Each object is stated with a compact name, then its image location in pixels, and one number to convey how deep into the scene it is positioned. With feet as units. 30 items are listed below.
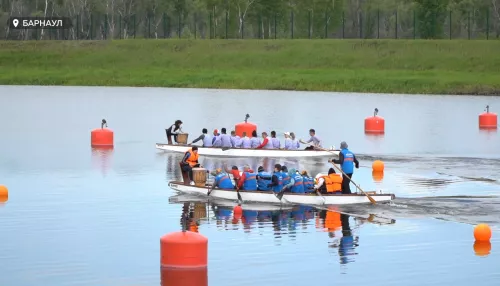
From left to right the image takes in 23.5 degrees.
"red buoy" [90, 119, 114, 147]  241.96
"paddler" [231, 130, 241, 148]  220.43
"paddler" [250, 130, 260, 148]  219.00
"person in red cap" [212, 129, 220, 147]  222.89
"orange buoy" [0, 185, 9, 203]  165.27
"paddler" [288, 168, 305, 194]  156.76
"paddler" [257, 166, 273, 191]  159.12
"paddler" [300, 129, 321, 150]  216.33
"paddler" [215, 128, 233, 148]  221.66
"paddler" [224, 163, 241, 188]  158.30
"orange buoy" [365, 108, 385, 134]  278.67
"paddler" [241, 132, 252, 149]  219.61
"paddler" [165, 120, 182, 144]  229.06
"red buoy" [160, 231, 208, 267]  111.04
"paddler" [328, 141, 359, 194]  161.17
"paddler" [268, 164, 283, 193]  156.87
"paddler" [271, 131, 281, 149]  219.20
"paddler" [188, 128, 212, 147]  222.28
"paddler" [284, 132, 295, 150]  218.38
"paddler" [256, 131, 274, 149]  218.18
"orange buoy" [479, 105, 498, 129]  292.81
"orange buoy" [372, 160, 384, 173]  199.11
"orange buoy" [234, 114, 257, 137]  245.24
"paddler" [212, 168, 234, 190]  161.48
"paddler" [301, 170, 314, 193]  156.97
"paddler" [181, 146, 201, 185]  171.83
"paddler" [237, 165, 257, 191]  159.02
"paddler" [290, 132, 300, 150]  218.38
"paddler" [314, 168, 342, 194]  155.02
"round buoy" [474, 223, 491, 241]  134.62
